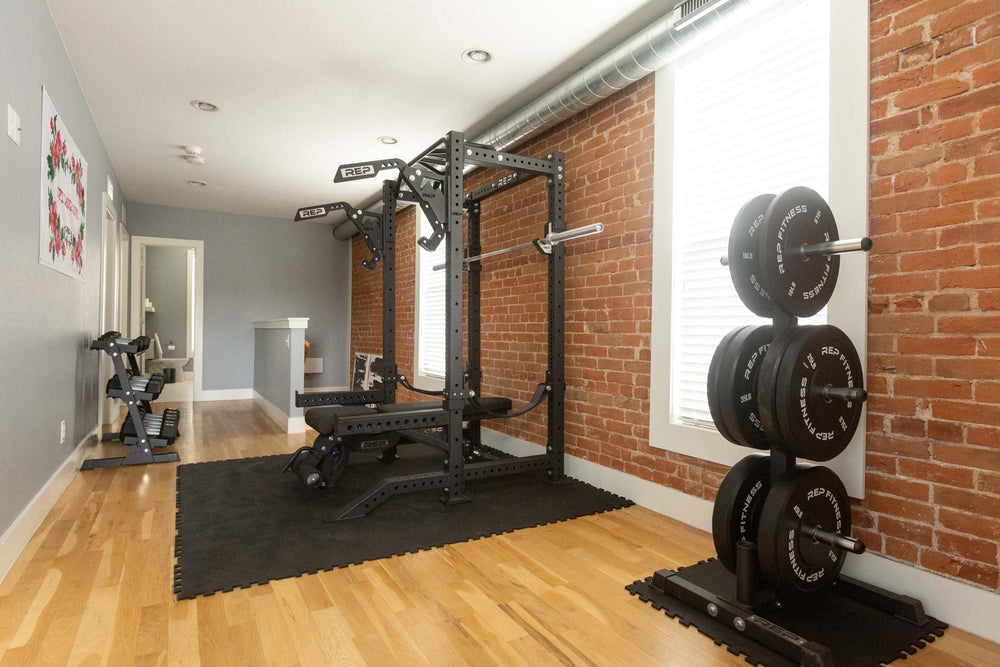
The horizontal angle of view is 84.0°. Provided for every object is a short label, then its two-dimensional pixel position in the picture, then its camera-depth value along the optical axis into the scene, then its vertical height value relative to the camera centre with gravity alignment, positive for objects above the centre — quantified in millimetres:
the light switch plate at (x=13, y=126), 2282 +855
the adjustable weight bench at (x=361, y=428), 3100 -560
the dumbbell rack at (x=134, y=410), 4109 -621
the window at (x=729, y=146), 2445 +916
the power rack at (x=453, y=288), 3158 +287
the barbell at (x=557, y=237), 3008 +570
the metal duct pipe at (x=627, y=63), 2532 +1459
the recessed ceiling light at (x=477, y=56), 3338 +1684
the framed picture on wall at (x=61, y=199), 2895 +783
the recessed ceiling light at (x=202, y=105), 4129 +1691
